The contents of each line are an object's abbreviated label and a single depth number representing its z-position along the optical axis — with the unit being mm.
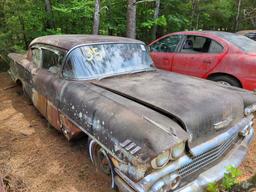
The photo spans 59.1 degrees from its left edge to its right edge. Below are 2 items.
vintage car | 2045
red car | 4746
